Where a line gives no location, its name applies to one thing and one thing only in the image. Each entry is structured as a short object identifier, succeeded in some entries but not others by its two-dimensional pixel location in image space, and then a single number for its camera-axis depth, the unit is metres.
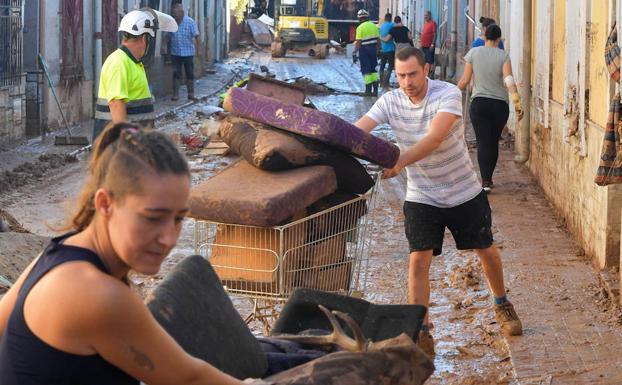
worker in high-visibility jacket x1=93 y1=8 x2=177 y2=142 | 10.19
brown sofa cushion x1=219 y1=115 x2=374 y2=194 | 6.29
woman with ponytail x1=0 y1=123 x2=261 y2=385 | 2.93
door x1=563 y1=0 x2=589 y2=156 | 10.30
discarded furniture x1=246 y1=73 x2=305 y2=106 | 7.43
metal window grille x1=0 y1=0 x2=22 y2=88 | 16.98
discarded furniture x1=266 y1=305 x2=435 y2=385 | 3.82
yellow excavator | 48.59
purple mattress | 6.19
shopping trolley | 6.23
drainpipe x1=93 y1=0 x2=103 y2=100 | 22.33
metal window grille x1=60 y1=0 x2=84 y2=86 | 20.52
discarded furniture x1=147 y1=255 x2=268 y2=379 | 3.98
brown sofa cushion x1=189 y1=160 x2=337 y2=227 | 5.94
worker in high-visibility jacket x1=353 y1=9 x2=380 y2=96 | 28.86
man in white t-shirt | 6.90
